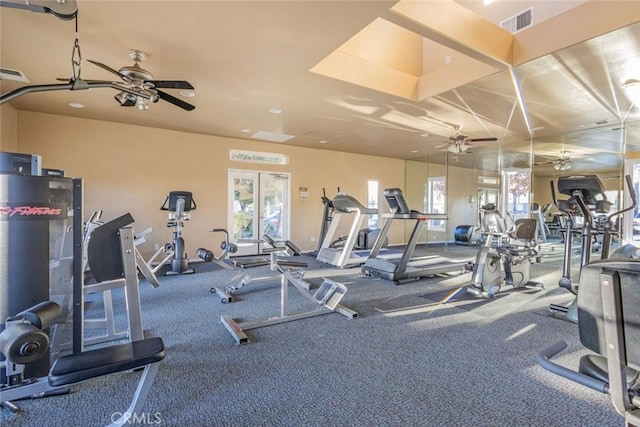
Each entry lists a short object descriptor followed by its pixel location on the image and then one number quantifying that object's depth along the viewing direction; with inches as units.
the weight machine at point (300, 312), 118.7
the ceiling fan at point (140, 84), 125.4
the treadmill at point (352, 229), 157.2
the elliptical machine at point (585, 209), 124.2
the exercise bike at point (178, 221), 216.7
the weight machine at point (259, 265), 134.1
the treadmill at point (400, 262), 195.5
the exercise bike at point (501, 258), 171.0
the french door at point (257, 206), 287.1
